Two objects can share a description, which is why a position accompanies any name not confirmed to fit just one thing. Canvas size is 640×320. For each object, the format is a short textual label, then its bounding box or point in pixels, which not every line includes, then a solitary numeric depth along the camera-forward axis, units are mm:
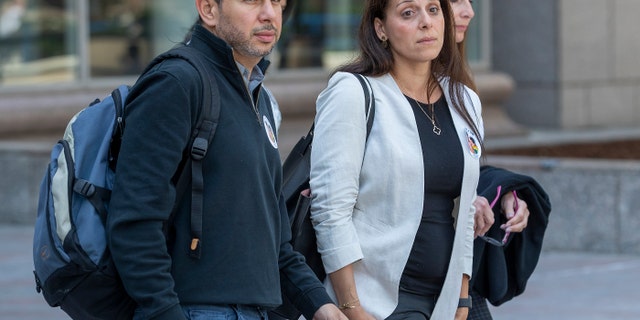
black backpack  7574
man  5676
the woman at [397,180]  7477
